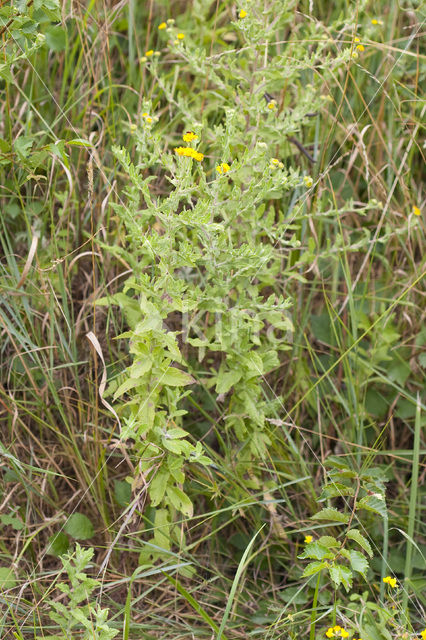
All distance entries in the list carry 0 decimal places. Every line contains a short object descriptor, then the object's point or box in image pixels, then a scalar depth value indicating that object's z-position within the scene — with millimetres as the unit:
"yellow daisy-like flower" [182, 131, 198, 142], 1903
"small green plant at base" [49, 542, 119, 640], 1898
